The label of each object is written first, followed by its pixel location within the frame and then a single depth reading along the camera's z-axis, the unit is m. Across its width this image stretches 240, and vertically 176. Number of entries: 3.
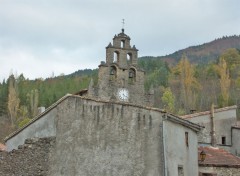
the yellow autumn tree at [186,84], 73.78
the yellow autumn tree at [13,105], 80.19
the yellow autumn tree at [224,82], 69.38
